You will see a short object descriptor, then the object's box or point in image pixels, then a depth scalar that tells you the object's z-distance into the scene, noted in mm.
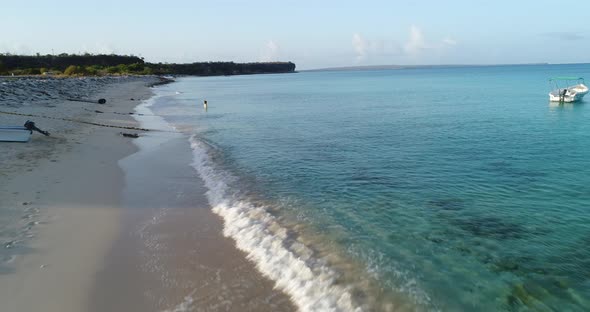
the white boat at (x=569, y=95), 40594
